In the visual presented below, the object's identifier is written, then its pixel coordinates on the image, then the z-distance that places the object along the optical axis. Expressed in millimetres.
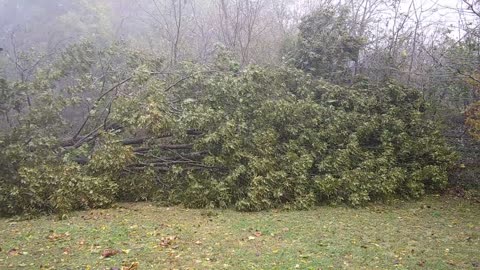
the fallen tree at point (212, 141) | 7711
